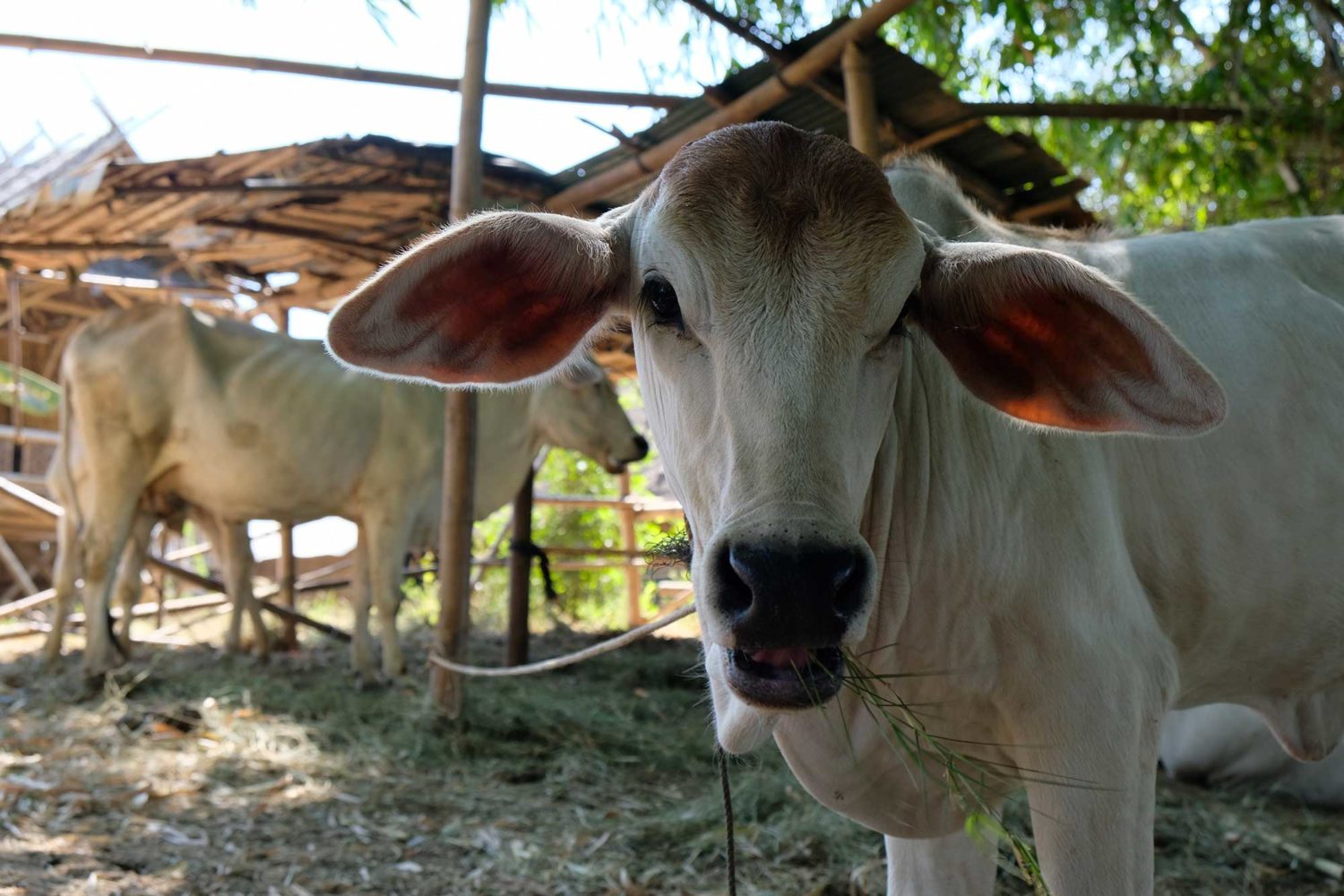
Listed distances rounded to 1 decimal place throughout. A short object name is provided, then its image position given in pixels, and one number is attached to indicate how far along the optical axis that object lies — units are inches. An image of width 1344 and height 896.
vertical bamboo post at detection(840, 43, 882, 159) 167.9
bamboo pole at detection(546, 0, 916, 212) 166.1
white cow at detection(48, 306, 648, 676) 271.6
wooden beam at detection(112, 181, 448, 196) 237.0
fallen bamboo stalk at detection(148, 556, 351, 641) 311.3
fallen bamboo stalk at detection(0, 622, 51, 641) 339.9
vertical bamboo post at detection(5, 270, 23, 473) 318.7
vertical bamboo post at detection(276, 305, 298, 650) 336.5
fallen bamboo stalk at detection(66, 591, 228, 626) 361.3
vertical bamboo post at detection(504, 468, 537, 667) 303.6
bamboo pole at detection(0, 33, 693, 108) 190.9
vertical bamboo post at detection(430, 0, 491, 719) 191.2
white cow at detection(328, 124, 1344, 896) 65.4
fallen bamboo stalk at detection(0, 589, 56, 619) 332.2
